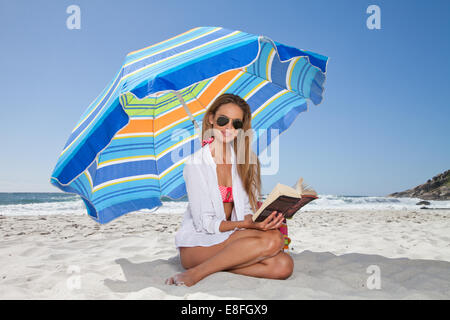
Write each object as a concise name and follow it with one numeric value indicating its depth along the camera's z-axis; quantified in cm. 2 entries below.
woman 261
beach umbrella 233
